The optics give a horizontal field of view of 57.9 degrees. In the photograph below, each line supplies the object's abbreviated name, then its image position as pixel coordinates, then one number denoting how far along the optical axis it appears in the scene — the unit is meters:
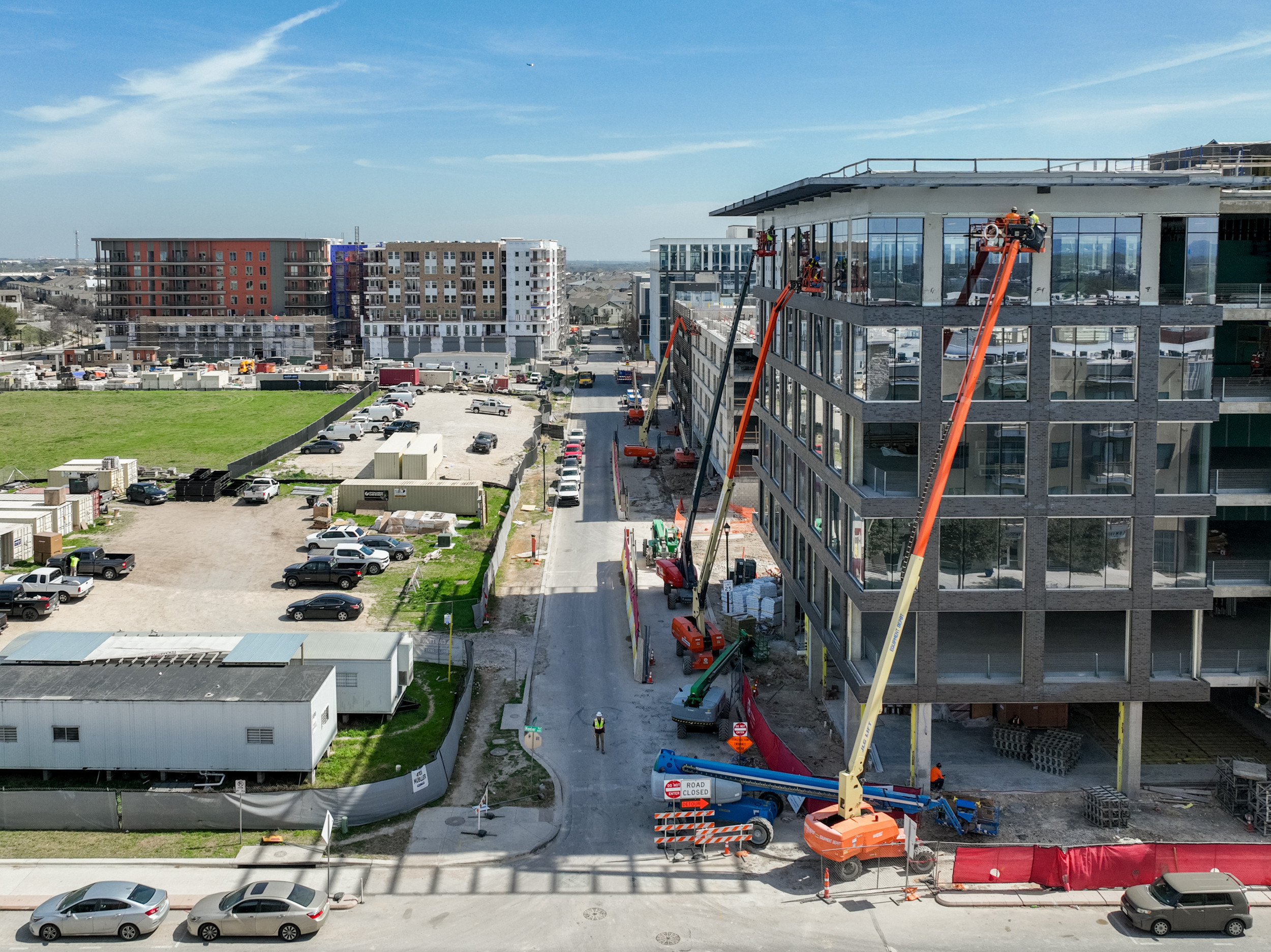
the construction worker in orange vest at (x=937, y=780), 31.44
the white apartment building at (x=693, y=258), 152.00
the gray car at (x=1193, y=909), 25.11
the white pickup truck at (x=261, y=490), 71.81
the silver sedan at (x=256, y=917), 24.80
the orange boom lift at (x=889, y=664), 27.66
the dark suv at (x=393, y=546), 58.53
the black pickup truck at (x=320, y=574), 53.44
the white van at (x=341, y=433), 96.06
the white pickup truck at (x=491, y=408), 113.06
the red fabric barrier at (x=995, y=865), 27.22
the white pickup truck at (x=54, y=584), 49.59
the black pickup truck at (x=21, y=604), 48.00
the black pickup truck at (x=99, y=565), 54.69
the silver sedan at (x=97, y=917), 24.73
